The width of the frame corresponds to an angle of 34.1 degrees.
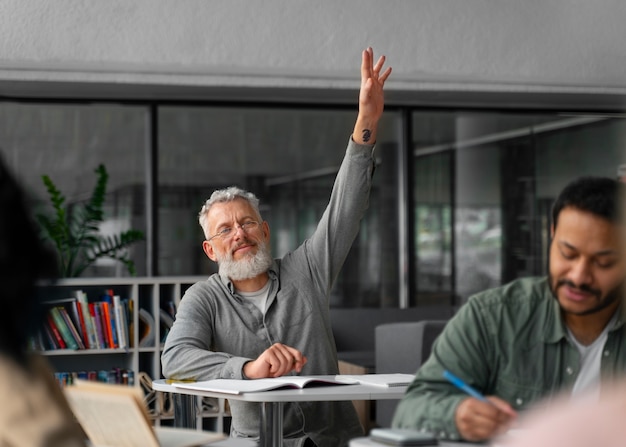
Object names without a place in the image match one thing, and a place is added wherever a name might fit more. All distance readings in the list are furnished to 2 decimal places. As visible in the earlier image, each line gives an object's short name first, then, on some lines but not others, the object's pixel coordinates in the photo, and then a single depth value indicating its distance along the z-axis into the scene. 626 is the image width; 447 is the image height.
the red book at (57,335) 6.37
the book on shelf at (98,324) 6.46
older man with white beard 3.41
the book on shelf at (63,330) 6.38
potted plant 6.79
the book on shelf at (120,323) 6.47
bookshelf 6.43
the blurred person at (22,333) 1.36
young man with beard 1.96
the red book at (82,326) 6.43
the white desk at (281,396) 2.82
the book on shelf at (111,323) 6.48
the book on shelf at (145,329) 6.57
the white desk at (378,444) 2.00
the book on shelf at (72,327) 6.40
